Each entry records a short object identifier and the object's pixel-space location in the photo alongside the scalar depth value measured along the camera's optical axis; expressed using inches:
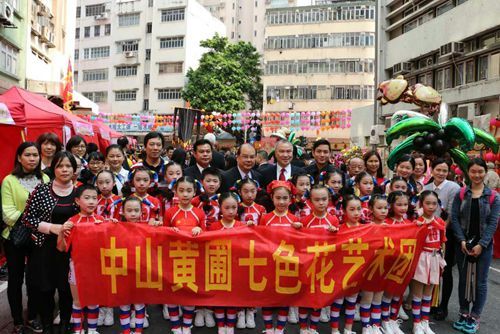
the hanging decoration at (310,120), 852.0
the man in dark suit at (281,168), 225.5
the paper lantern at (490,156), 391.1
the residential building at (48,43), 861.2
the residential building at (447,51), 638.5
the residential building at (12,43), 697.6
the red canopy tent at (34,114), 343.3
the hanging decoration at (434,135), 302.8
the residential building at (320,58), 1398.9
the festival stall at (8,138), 258.7
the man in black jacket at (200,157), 224.1
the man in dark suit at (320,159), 232.7
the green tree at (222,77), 1391.5
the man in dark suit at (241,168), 218.4
